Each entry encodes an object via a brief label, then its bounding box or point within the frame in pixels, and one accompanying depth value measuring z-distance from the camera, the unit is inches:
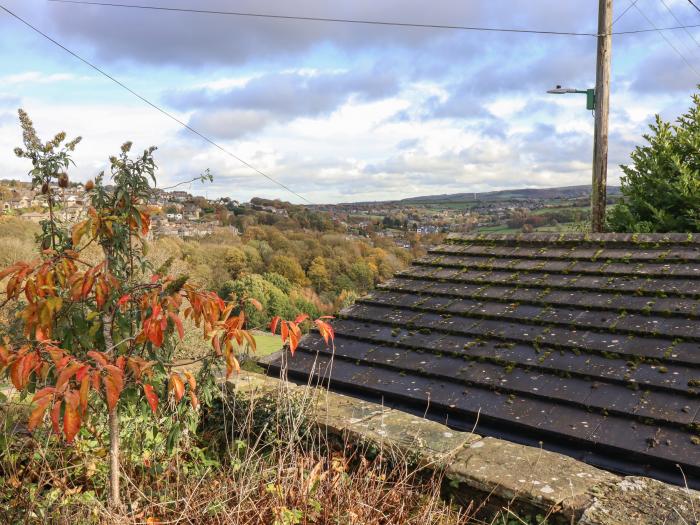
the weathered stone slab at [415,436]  114.9
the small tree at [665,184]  312.8
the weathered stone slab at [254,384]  158.2
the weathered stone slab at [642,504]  82.8
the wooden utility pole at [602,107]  341.4
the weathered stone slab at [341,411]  132.8
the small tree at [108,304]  96.4
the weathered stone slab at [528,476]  95.0
